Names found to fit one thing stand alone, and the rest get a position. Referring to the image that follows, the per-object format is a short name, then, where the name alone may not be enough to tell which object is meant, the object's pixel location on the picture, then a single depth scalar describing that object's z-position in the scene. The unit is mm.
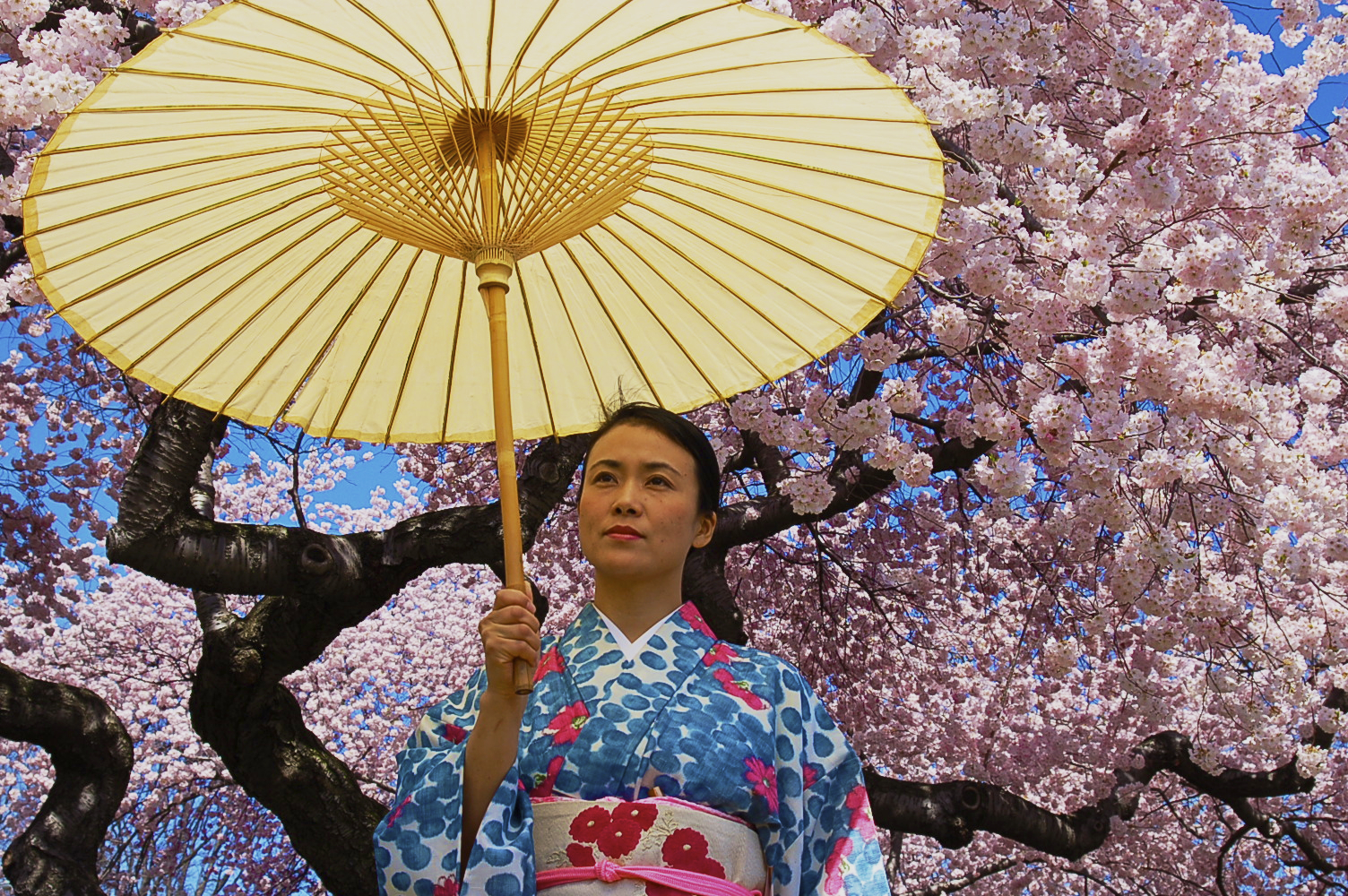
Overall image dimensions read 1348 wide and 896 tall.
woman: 2037
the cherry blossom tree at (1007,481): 4641
